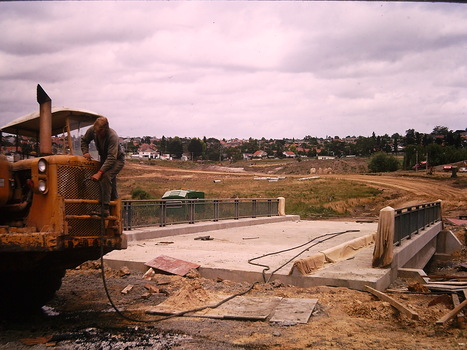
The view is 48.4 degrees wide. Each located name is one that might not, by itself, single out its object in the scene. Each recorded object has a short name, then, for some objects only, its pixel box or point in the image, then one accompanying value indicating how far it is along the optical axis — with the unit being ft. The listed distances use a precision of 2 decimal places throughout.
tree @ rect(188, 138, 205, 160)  520.42
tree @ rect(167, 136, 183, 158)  530.68
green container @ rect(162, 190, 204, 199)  101.89
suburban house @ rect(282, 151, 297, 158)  600.60
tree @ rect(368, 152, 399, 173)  308.60
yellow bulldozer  22.57
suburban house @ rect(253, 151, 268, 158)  609.01
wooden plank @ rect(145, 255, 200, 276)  37.07
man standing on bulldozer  24.61
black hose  35.90
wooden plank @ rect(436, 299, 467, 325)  24.02
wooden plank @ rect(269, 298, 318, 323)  25.30
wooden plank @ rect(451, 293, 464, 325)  24.58
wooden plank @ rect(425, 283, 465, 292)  35.12
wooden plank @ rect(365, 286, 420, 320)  25.86
